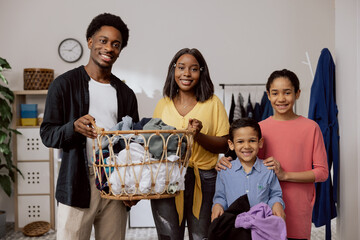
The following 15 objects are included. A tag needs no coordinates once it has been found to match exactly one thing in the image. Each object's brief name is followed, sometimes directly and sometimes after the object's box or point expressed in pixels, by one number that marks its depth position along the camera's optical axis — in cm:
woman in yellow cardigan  132
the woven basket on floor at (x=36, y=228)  323
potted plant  319
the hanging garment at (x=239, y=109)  354
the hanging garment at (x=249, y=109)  354
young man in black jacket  126
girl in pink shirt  145
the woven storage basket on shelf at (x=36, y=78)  347
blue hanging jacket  215
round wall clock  379
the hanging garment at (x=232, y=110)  351
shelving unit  341
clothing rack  368
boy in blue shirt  136
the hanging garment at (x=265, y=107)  345
